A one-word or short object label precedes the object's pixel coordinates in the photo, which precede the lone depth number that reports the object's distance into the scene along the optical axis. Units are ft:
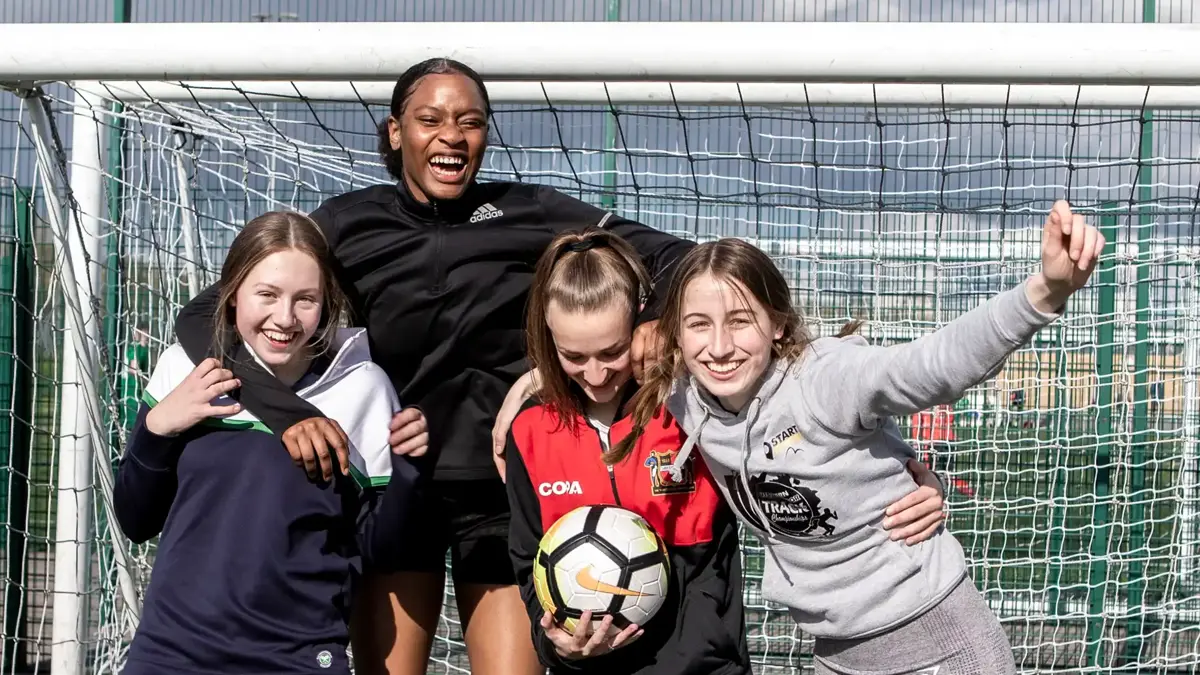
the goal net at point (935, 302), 15.79
